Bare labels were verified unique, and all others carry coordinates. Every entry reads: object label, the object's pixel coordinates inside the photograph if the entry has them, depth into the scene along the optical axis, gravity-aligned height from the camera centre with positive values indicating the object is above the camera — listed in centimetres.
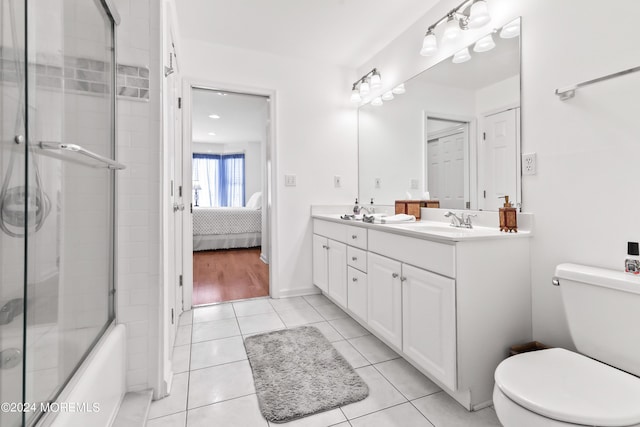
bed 539 -29
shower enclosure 79 +6
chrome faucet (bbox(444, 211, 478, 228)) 185 -5
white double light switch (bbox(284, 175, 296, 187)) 296 +31
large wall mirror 168 +55
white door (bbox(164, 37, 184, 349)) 181 +15
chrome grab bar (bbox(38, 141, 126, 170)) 89 +19
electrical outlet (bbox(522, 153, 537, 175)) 153 +24
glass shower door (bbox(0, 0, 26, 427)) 77 +3
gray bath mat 139 -86
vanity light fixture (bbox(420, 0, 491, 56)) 170 +114
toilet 83 -52
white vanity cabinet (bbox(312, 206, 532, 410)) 132 -42
